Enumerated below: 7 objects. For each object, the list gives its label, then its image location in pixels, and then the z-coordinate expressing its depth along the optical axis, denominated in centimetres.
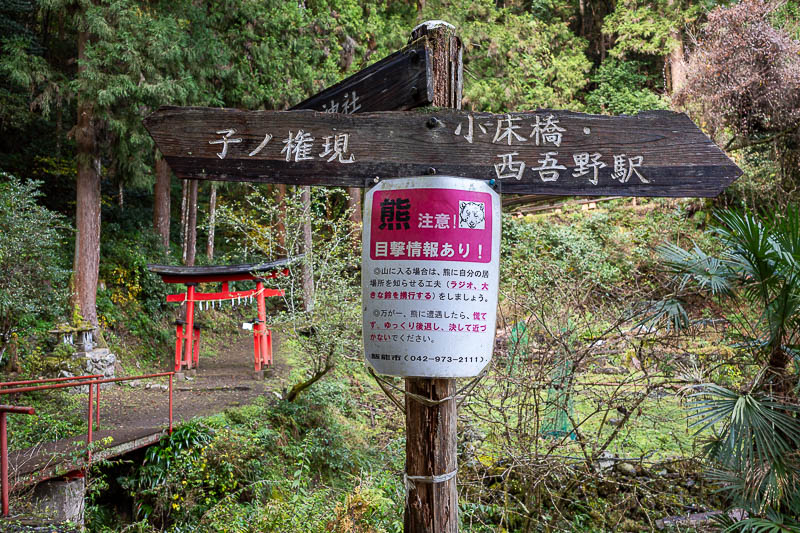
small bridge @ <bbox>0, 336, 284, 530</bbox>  451
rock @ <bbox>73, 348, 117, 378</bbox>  906
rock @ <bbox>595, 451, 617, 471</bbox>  635
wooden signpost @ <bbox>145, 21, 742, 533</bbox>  208
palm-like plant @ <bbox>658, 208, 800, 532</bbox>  345
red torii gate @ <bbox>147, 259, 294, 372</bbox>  971
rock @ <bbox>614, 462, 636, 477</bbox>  602
